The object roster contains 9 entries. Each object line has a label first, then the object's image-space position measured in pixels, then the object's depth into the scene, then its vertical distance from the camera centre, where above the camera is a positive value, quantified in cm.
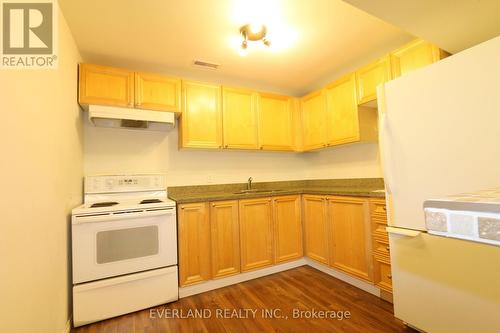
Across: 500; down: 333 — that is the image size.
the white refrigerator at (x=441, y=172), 117 -1
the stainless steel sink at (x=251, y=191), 298 -19
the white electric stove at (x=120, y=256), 182 -64
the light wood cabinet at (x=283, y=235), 212 -64
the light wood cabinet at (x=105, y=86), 216 +94
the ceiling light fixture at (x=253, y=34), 195 +126
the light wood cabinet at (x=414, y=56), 185 +98
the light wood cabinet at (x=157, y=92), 235 +93
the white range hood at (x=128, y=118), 212 +61
